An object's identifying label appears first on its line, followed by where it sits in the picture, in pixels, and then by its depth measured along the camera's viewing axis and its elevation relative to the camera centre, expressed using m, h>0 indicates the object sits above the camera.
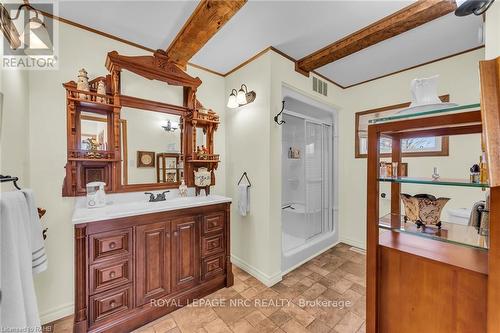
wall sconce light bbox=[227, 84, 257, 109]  2.29 +0.78
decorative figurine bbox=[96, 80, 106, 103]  1.77 +0.68
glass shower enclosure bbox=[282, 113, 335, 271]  3.18 -0.34
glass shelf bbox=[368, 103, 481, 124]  0.79 +0.23
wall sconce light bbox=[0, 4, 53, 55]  1.21 +0.91
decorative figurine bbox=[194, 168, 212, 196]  2.33 -0.17
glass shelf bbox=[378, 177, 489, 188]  0.83 -0.08
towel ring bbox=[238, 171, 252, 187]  2.41 -0.15
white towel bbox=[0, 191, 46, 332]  0.76 -0.41
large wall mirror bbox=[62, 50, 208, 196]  1.74 +0.39
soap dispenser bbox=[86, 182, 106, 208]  1.69 -0.25
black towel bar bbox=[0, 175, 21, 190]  0.92 -0.06
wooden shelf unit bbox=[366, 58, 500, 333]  0.64 -0.44
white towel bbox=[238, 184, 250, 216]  2.37 -0.40
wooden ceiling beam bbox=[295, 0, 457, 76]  1.53 +1.19
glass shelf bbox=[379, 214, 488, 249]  0.86 -0.33
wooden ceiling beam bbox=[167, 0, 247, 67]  1.46 +1.16
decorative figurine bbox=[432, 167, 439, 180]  1.03 -0.06
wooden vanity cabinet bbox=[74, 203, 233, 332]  1.43 -0.84
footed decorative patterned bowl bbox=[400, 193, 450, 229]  0.98 -0.23
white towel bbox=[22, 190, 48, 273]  1.09 -0.42
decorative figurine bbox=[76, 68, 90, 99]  1.69 +0.71
